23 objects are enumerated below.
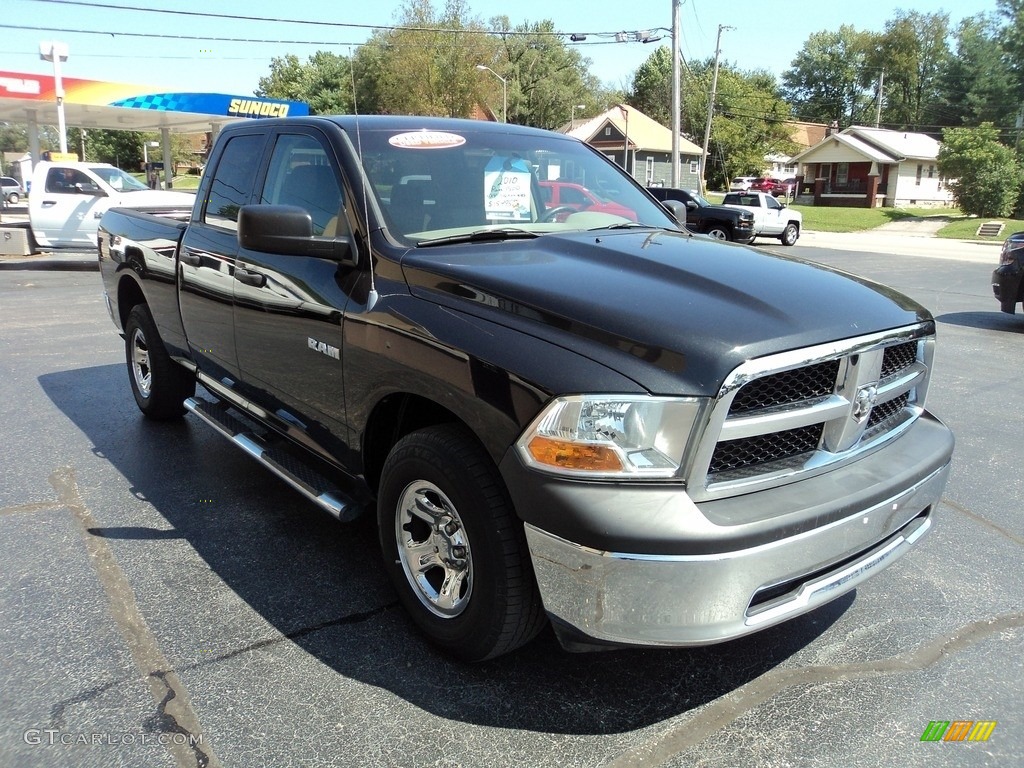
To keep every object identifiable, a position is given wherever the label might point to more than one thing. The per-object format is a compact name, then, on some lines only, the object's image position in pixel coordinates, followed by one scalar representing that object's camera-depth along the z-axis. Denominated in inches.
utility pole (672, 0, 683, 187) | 1071.6
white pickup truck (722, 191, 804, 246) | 1012.5
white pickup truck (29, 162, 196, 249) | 606.5
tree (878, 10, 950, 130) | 3319.4
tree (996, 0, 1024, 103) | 2620.6
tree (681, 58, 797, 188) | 2800.9
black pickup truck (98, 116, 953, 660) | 88.4
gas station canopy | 1086.4
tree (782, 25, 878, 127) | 3494.1
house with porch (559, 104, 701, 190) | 2377.0
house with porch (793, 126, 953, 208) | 2199.8
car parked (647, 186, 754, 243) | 865.5
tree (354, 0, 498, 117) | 2086.6
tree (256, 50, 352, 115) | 2915.8
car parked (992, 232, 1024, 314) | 381.7
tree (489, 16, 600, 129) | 2918.3
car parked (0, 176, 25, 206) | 1700.3
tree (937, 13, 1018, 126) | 2726.4
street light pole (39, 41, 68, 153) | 872.9
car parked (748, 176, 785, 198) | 2426.2
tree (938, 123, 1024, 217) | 1598.2
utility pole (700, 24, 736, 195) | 1973.8
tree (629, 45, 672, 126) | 3508.9
